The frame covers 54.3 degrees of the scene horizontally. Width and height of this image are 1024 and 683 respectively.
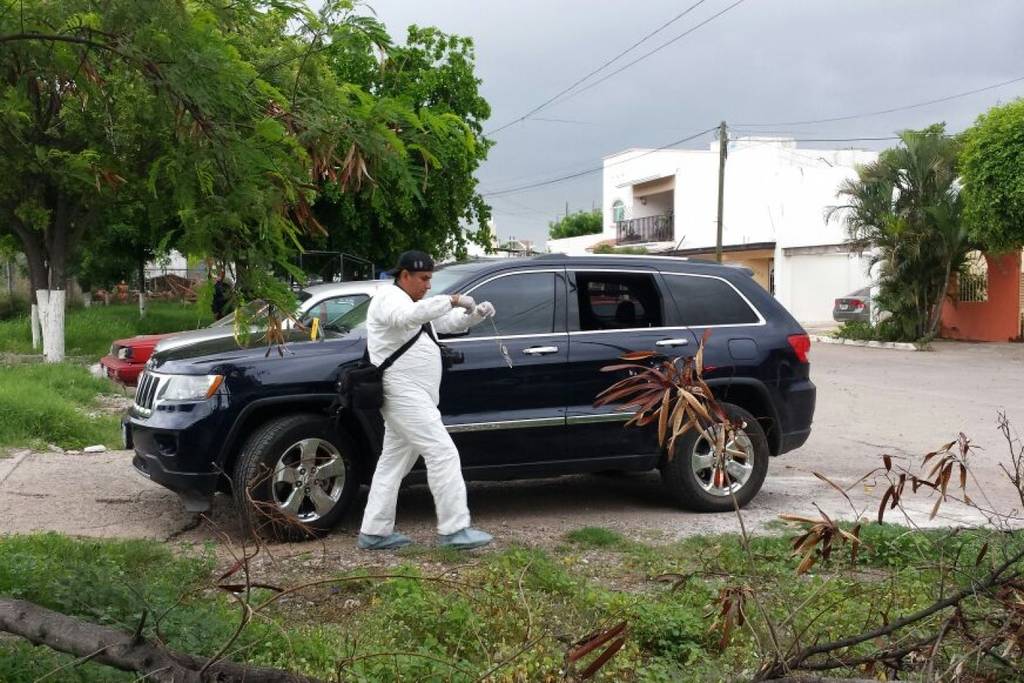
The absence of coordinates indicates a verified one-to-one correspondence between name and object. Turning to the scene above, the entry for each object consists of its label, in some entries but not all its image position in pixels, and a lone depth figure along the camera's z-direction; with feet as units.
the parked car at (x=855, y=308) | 92.68
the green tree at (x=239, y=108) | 12.32
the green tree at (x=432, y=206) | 67.67
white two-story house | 123.95
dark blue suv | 19.63
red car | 38.58
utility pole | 106.93
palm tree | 77.41
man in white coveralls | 18.89
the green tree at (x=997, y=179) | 68.39
